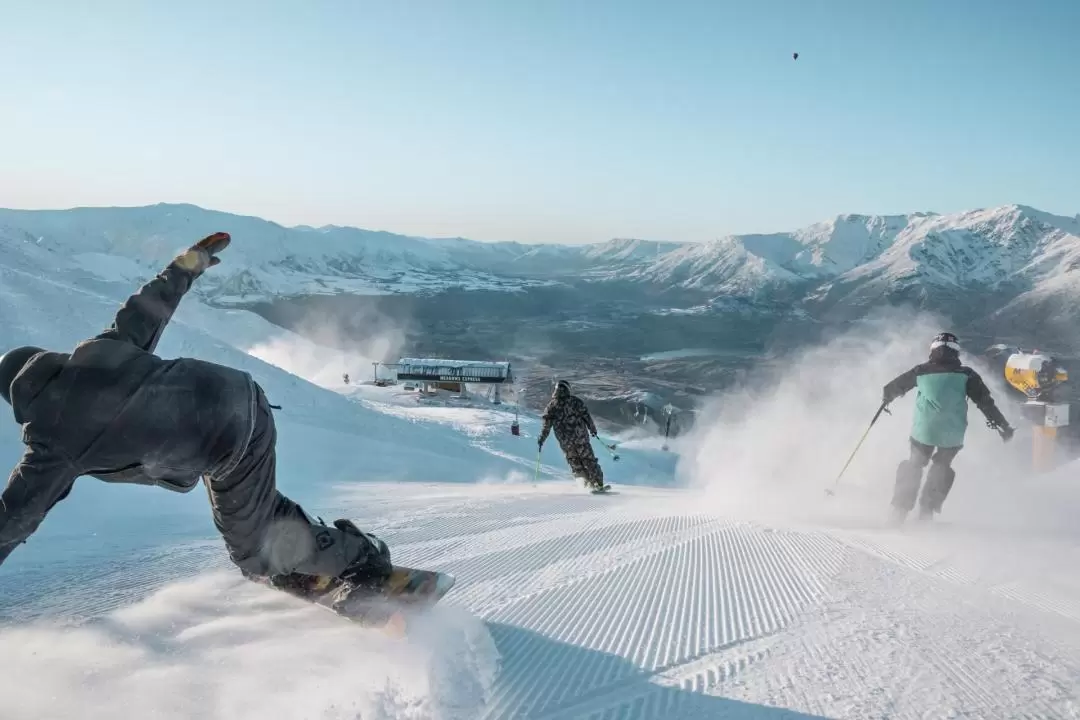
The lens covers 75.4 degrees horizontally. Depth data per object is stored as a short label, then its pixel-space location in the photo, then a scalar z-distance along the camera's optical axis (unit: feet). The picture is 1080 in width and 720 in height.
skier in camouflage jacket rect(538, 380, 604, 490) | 39.19
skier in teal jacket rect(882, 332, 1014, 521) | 20.98
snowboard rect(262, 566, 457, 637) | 9.34
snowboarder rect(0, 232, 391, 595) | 7.22
